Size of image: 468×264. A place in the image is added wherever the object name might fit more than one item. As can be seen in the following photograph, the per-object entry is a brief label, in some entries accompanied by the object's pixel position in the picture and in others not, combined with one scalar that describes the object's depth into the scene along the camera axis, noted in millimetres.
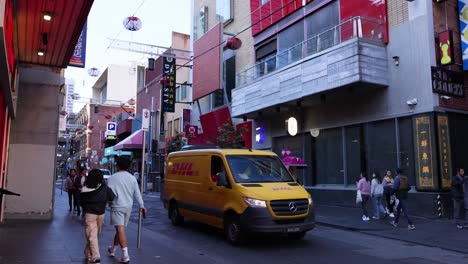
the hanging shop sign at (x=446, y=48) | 14906
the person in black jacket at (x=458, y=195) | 13039
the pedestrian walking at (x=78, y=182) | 15823
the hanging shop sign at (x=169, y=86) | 33966
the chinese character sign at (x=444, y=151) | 14633
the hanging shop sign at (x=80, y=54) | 16609
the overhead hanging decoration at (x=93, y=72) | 38212
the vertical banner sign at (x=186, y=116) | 33312
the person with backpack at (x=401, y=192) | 12962
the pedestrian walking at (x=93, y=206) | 7141
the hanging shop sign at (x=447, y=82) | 14969
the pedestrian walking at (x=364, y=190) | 14727
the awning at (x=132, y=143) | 40219
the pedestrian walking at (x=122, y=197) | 7516
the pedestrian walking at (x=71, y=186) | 16953
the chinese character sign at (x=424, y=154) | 14727
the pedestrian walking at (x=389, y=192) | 14820
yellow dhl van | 9508
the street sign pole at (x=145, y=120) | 11223
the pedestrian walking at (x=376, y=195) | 14852
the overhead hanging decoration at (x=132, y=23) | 22016
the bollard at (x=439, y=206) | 14305
